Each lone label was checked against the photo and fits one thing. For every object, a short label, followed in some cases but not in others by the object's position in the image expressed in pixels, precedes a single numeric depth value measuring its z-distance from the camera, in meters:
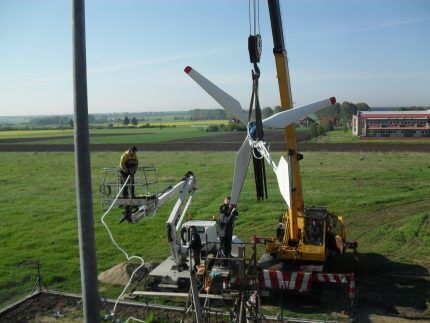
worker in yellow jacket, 13.11
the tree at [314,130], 86.74
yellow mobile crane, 14.88
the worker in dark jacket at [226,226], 14.08
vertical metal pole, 4.20
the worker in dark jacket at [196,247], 14.08
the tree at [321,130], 90.95
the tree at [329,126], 100.97
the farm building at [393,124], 80.00
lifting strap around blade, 12.93
